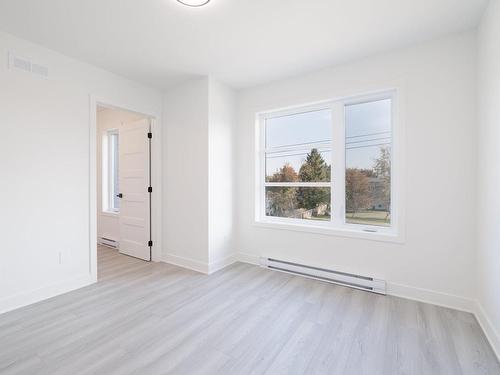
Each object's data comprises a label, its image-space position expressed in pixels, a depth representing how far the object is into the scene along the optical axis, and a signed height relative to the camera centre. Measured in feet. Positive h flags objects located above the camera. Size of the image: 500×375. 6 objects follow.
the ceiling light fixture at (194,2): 6.29 +4.75
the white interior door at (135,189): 12.67 -0.11
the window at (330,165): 9.43 +0.94
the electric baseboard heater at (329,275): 8.87 -3.51
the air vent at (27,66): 7.81 +3.98
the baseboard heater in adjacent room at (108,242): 15.00 -3.44
